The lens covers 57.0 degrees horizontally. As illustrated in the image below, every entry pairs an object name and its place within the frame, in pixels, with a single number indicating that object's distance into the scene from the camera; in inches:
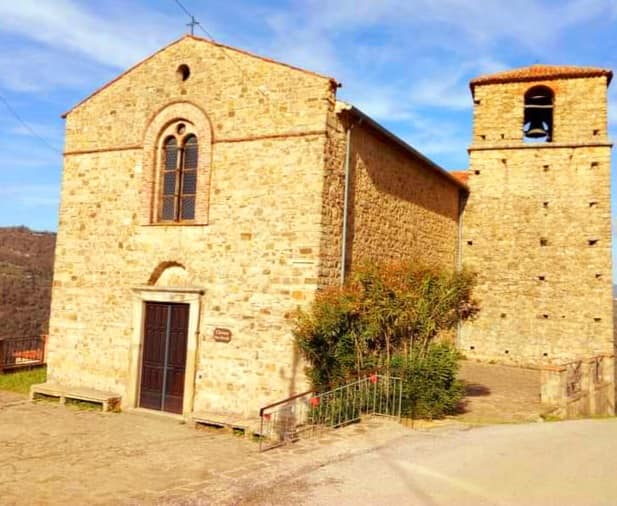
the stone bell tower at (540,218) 651.5
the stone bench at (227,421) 379.2
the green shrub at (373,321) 374.9
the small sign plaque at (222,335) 420.5
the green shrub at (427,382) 359.9
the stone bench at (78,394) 452.6
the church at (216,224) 404.5
